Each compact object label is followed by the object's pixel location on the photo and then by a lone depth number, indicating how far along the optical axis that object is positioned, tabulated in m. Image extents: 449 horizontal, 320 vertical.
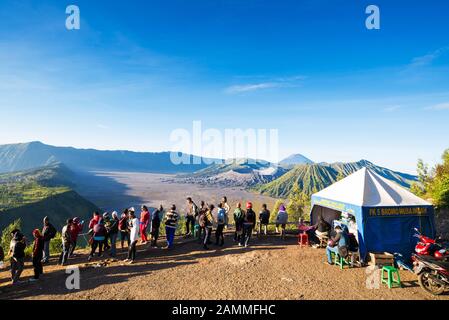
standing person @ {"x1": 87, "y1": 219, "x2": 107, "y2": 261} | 11.54
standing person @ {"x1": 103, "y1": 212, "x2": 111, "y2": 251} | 12.05
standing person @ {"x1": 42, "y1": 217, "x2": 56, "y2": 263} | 10.31
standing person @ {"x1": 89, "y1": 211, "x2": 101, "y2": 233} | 11.95
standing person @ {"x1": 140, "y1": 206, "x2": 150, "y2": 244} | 13.19
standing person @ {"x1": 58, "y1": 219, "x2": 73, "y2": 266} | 10.94
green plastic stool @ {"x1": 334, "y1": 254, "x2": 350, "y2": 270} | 10.43
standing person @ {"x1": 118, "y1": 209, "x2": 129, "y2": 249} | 12.33
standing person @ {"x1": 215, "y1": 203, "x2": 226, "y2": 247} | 12.65
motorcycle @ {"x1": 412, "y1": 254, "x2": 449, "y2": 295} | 7.99
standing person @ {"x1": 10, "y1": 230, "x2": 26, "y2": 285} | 8.88
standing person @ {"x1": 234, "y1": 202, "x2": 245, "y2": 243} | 13.17
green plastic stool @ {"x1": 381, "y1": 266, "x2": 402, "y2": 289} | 8.59
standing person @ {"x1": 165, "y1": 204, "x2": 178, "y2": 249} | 12.77
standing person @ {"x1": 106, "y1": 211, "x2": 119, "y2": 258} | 11.94
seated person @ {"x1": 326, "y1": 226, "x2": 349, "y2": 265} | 10.29
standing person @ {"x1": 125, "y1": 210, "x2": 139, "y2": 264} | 10.59
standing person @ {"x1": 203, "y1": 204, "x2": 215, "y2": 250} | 12.40
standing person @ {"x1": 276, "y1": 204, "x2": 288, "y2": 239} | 15.29
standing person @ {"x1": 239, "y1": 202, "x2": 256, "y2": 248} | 12.74
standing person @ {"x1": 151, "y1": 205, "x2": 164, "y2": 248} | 13.10
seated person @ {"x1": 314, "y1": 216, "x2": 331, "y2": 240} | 12.57
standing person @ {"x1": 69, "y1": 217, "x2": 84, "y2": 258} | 11.24
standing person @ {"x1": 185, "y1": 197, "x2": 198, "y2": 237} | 14.64
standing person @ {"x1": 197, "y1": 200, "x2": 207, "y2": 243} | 12.45
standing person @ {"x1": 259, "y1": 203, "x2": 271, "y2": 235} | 14.91
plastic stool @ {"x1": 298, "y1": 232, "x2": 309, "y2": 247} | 13.79
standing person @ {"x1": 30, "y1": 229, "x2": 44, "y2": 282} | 9.23
